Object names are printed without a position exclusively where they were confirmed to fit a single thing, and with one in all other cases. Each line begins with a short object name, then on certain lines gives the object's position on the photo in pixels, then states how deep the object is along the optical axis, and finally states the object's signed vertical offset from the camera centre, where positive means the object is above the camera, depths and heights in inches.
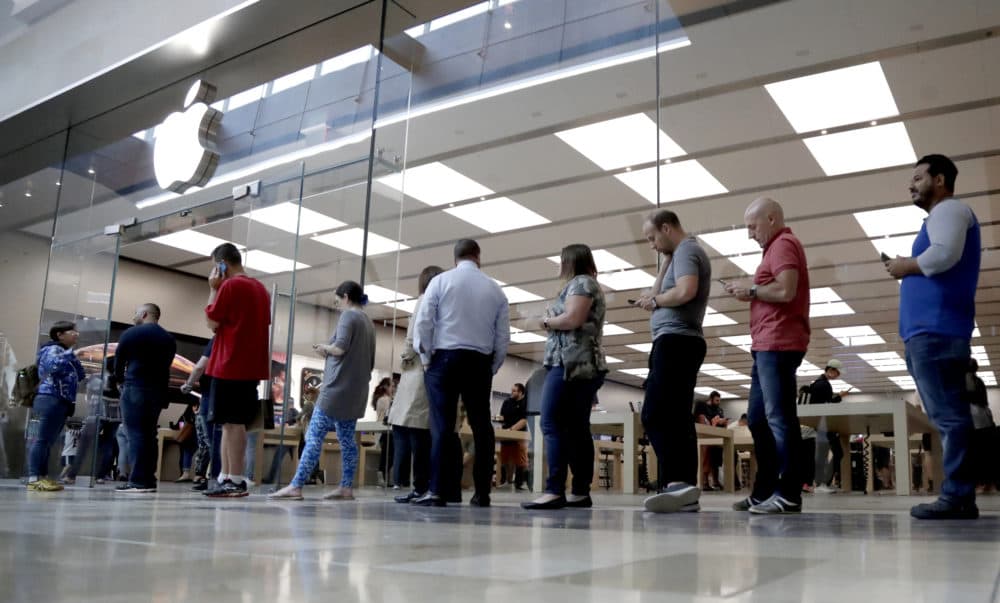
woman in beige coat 184.7 +3.3
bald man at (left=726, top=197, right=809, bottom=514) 127.2 +14.8
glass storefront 216.7 +88.2
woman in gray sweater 190.5 +7.4
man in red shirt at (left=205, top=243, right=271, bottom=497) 183.9 +12.1
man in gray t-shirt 134.9 +10.3
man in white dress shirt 158.6 +13.1
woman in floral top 149.2 +11.0
